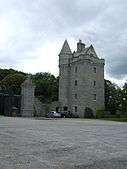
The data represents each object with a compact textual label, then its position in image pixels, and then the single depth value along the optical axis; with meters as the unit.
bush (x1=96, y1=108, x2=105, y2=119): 35.19
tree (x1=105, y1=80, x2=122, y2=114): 39.50
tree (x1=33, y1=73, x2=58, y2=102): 44.74
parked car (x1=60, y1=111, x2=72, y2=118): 35.35
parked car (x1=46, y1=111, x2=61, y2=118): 31.96
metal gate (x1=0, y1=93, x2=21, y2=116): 31.82
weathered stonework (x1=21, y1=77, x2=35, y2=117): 31.79
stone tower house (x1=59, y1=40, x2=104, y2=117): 36.64
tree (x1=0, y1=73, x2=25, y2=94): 43.53
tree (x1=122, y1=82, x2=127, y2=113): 36.25
